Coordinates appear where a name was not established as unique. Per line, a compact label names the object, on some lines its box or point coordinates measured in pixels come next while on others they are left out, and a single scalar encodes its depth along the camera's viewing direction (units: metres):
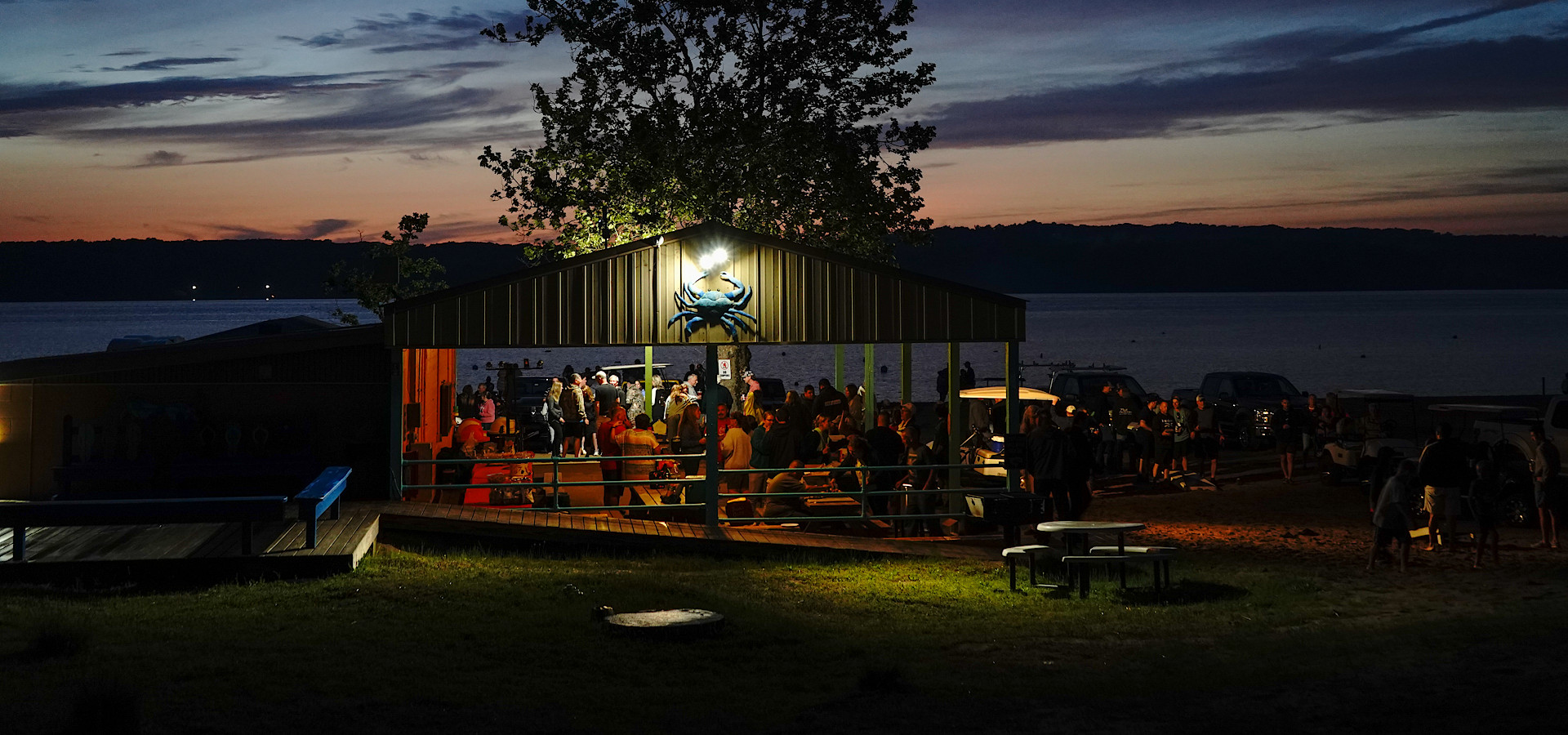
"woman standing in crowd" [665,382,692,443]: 21.50
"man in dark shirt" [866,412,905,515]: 16.86
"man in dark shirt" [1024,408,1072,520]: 16.17
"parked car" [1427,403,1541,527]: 16.69
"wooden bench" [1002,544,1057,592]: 12.98
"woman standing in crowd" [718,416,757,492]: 16.86
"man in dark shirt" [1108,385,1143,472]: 23.61
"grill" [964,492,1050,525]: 14.66
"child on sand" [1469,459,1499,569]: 14.18
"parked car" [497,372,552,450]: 28.86
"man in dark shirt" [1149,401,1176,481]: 21.92
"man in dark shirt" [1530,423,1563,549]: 14.85
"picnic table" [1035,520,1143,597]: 12.66
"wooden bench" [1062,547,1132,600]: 12.63
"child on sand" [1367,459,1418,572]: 13.76
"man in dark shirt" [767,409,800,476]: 16.91
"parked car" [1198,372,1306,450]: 27.36
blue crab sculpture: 15.62
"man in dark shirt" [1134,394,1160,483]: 21.97
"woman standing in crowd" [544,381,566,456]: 22.36
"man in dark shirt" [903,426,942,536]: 16.59
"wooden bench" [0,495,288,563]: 11.61
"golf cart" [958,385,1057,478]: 19.34
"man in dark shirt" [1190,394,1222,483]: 22.28
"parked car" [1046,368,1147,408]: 30.06
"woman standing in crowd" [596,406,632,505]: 16.67
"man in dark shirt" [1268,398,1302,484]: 21.73
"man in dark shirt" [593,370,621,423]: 22.66
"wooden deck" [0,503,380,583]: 11.79
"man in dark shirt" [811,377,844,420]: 21.59
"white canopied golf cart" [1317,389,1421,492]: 19.67
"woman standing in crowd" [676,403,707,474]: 17.69
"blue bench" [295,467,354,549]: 12.14
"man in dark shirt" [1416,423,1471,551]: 14.73
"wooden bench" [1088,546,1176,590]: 12.55
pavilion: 15.14
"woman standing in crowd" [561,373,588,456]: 21.75
